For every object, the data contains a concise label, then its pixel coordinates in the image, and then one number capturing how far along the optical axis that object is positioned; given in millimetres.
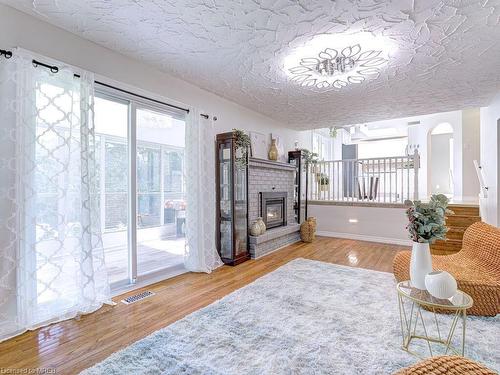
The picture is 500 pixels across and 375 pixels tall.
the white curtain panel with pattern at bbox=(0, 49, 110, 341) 2045
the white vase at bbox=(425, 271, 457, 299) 1667
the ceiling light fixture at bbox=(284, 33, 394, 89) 2500
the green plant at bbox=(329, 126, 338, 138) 7007
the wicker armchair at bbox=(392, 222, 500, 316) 2287
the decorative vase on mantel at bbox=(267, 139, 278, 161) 5328
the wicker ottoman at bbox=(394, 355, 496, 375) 998
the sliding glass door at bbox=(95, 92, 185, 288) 2943
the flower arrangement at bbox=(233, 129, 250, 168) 4024
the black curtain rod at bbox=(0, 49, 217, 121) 2035
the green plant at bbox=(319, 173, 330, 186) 6676
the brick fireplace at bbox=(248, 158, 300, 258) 4590
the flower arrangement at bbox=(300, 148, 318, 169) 6282
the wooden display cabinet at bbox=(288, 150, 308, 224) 6094
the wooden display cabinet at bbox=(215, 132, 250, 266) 3971
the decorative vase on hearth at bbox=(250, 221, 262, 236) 4383
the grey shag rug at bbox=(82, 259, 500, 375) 1705
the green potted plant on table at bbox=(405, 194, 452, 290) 1897
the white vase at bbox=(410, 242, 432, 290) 1909
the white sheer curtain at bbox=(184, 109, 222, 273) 3545
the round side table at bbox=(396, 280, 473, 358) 1652
